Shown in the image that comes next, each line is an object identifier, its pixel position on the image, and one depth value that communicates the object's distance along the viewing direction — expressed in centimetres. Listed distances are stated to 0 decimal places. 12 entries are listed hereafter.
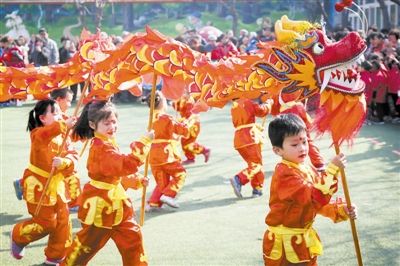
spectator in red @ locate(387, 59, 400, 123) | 1098
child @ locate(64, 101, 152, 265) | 409
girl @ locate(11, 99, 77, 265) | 482
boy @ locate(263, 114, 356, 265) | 343
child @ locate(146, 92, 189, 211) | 638
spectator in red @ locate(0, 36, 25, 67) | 1473
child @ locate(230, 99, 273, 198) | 669
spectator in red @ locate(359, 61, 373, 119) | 1119
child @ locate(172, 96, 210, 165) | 770
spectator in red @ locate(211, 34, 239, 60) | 1198
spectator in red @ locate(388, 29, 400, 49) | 1206
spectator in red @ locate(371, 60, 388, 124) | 1114
